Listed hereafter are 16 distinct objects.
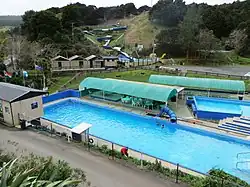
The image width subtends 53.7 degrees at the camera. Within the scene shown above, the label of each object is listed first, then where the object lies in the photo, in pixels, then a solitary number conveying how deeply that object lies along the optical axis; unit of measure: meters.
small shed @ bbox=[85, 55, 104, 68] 36.62
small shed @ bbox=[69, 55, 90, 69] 35.69
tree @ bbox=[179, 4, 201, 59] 44.84
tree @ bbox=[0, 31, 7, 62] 30.77
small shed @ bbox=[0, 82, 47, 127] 16.41
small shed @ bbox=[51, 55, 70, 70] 34.16
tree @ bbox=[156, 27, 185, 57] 50.03
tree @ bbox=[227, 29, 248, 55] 49.25
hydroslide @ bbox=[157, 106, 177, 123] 18.62
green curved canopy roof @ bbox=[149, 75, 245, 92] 23.28
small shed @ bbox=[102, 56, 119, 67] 36.88
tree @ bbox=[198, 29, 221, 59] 41.89
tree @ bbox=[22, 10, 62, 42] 44.28
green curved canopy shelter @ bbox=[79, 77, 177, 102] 20.61
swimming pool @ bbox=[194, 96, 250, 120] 19.53
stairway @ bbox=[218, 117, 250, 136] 17.05
